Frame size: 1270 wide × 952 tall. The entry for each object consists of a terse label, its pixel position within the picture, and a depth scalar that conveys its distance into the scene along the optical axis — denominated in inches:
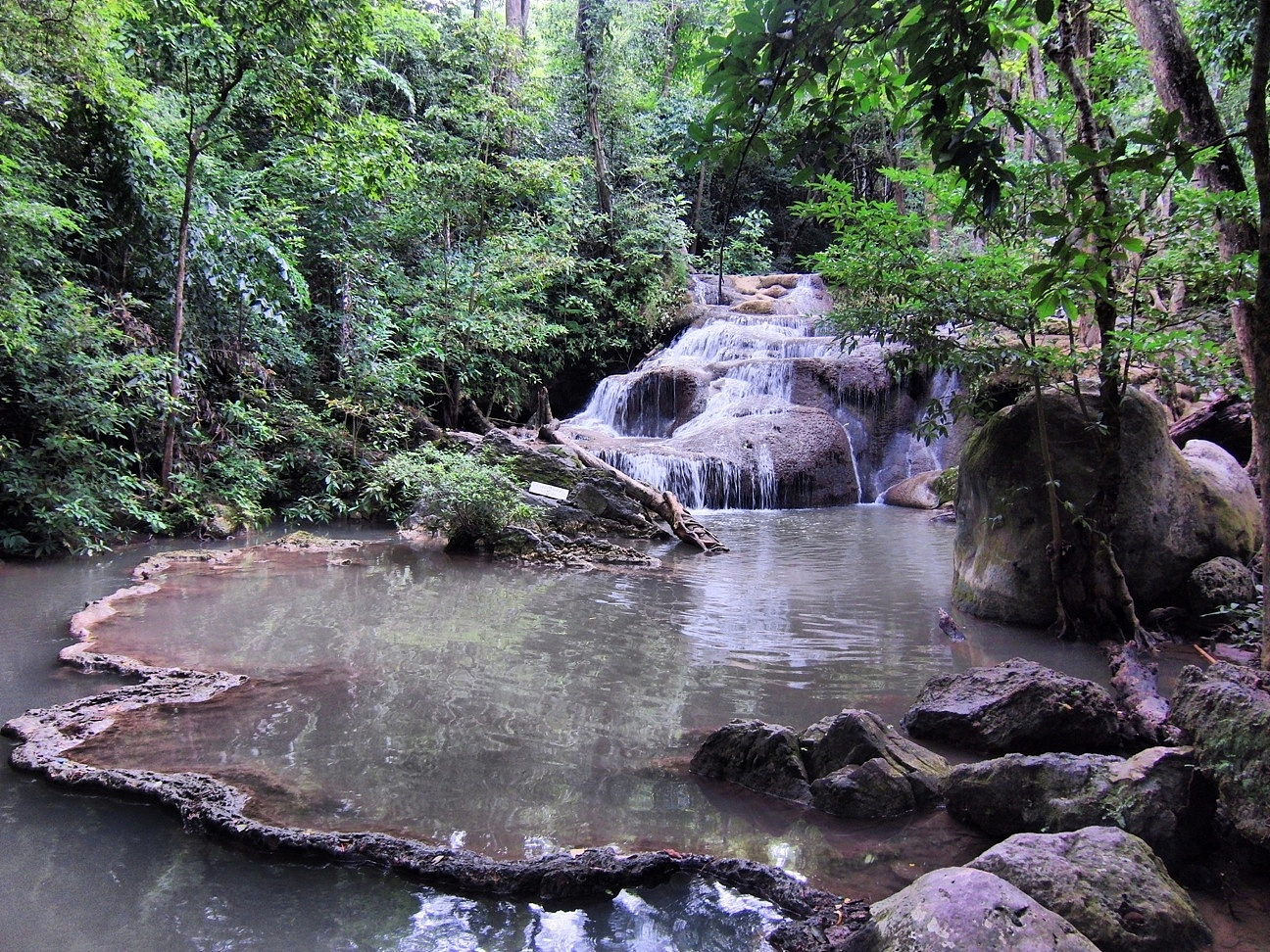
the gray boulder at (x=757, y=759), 128.5
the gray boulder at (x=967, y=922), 75.3
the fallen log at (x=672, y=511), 378.2
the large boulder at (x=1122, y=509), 230.8
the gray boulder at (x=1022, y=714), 140.7
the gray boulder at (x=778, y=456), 550.6
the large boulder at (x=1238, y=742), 104.4
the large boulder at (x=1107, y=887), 86.7
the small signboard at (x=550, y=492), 393.4
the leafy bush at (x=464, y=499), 347.6
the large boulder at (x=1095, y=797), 106.4
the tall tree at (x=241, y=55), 329.7
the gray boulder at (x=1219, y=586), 217.0
